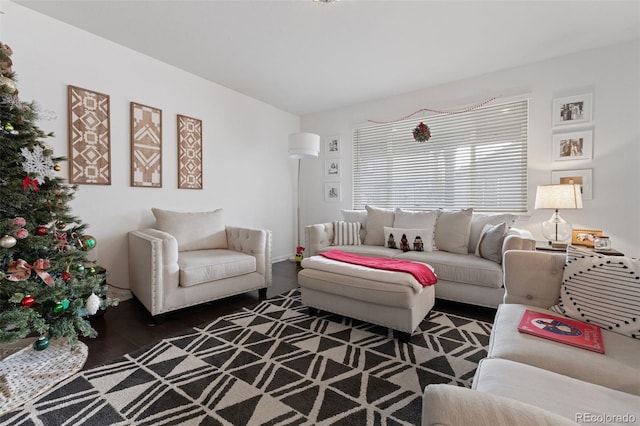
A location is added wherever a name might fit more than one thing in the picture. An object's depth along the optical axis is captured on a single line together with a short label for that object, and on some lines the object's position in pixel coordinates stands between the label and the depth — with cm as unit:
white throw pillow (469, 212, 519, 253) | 301
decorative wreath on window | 383
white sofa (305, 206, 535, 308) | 260
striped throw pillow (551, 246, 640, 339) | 124
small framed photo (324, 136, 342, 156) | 471
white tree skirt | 148
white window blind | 339
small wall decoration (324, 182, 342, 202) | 473
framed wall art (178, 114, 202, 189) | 343
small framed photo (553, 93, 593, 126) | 296
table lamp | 270
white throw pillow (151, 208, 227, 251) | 299
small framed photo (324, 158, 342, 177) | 473
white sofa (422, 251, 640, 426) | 56
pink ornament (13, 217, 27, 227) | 157
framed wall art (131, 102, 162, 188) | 301
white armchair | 239
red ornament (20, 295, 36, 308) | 154
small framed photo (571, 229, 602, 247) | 281
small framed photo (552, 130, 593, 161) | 296
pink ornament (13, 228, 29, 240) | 157
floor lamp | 392
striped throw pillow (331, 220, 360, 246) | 373
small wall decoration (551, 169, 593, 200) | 295
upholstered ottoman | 202
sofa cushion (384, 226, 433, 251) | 321
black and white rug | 135
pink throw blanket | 216
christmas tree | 156
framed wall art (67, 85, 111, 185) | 257
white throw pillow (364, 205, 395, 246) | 364
